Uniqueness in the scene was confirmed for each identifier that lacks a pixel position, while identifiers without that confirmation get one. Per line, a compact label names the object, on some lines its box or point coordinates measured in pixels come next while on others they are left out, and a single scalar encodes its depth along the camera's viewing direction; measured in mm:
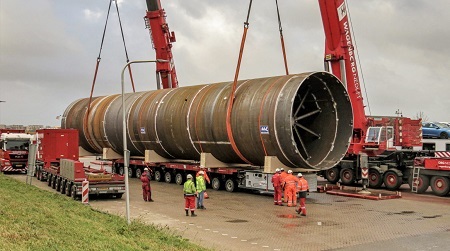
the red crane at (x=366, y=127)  26281
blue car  37441
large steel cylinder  21531
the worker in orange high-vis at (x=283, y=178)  20419
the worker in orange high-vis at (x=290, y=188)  20031
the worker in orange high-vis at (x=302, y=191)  17745
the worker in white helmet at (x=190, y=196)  17359
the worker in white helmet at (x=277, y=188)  20391
